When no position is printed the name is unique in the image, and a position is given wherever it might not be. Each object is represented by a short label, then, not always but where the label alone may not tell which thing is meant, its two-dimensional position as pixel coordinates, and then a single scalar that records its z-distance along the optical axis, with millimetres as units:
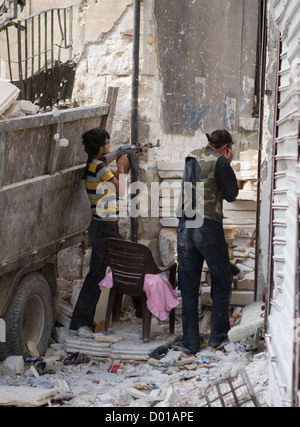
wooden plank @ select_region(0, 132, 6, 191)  4950
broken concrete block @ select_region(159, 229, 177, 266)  7469
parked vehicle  5172
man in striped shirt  6184
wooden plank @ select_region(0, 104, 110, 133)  5043
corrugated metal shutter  3424
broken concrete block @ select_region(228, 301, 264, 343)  5223
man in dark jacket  5738
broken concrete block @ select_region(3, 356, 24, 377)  5324
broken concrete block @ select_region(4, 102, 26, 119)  5391
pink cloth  5961
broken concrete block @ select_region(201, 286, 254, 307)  6665
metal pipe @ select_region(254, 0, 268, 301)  6168
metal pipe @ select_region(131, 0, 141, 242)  7215
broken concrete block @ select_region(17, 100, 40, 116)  5641
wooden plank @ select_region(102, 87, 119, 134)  6742
